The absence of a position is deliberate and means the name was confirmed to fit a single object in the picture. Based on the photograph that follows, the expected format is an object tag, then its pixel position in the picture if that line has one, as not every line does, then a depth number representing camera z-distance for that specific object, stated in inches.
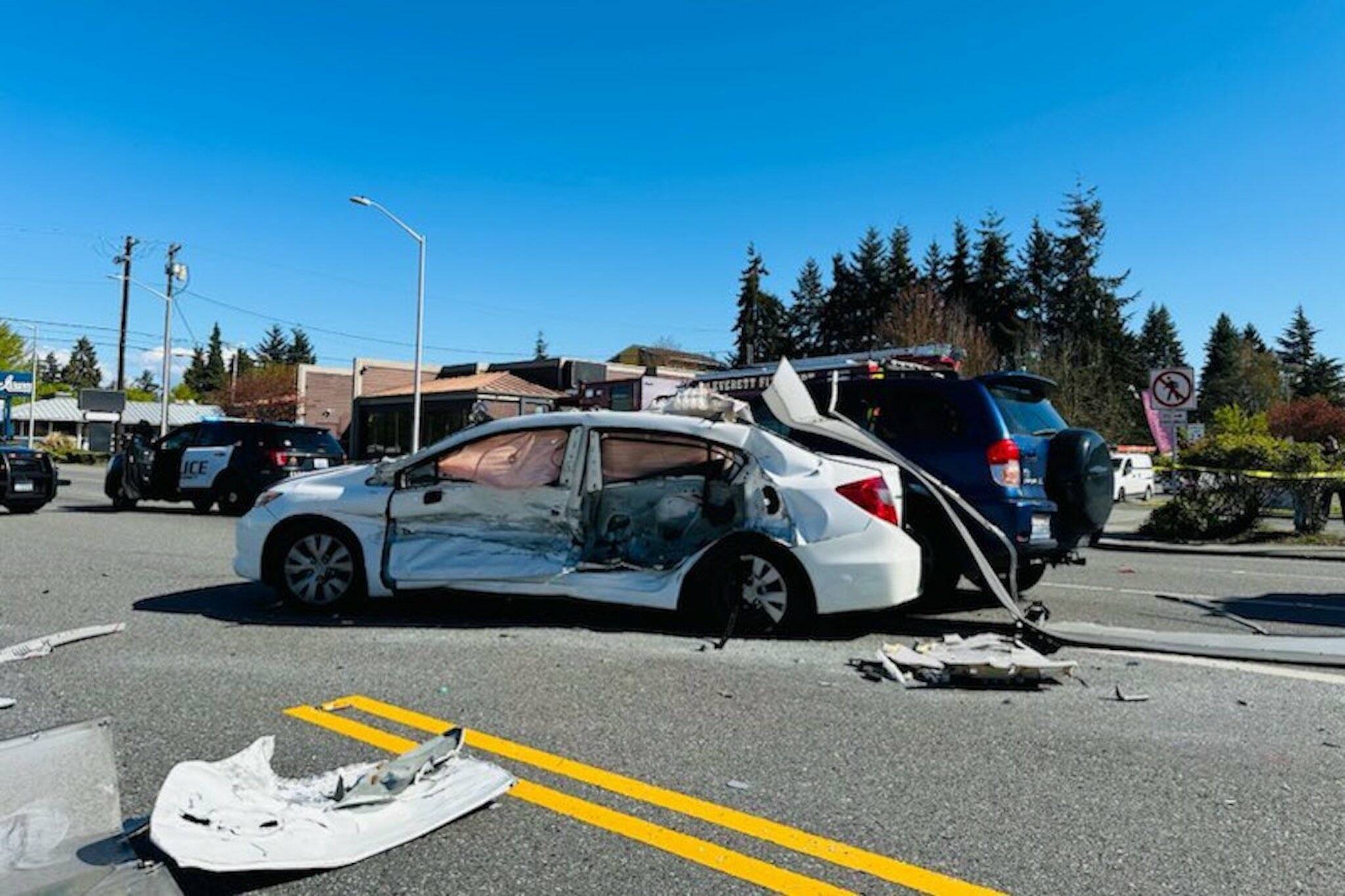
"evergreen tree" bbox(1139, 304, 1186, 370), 2962.6
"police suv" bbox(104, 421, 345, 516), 647.1
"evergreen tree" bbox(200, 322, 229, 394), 5270.7
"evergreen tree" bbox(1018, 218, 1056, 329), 2187.5
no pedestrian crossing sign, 573.6
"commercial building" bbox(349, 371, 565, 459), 1533.0
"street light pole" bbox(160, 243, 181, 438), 1673.2
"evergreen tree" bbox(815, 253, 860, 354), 2437.3
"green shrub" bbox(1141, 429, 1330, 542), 595.2
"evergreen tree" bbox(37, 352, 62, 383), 6402.6
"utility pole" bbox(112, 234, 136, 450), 1855.2
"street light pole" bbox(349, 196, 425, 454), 1249.1
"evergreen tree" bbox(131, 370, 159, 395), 6215.6
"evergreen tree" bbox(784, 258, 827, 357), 2632.9
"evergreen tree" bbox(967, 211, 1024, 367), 2170.3
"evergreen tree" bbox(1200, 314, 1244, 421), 2881.4
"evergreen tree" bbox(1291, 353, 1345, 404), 2881.4
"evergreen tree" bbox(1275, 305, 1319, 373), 3255.4
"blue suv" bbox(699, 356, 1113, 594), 271.6
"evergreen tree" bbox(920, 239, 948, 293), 2282.6
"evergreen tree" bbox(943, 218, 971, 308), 2224.4
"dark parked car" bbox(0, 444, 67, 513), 611.8
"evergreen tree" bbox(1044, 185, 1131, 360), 2146.9
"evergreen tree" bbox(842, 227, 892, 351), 2332.7
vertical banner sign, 606.2
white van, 1256.8
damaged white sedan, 240.5
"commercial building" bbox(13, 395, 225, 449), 3363.7
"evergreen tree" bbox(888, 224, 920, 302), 2319.1
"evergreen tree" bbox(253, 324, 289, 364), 5021.7
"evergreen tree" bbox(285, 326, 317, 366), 4965.6
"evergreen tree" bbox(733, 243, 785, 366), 2736.2
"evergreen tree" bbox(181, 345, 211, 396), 5290.4
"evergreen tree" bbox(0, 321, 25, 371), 2506.2
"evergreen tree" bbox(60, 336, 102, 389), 6427.2
